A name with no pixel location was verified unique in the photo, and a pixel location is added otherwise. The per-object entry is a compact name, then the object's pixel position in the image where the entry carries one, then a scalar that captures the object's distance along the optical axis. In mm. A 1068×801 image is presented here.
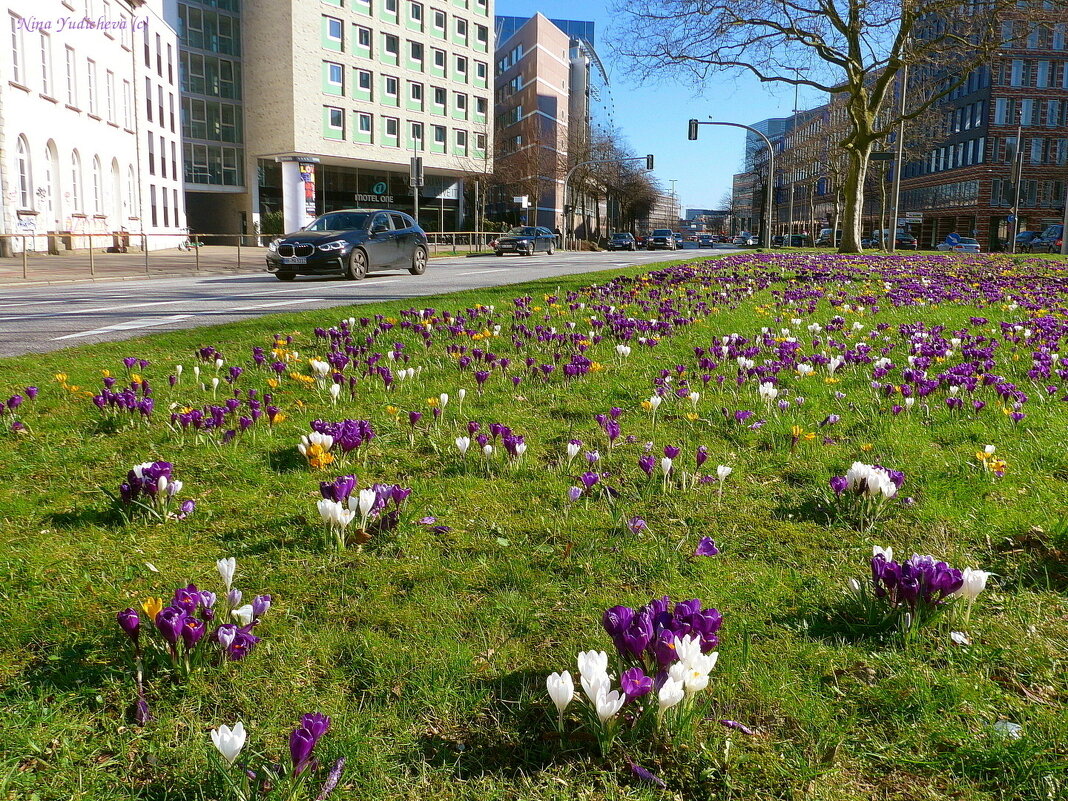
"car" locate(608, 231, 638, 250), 67688
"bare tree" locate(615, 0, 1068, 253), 25344
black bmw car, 19672
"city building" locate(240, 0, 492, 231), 55375
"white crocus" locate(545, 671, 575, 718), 1861
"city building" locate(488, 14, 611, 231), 76125
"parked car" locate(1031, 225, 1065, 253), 53938
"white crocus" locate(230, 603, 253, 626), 2252
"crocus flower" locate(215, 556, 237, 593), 2428
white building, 29031
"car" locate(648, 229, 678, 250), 69750
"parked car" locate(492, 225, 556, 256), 44562
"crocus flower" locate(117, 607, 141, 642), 2125
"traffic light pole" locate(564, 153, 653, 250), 57938
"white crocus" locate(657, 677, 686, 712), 1828
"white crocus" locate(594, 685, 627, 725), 1825
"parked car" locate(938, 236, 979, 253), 56562
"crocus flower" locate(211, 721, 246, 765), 1685
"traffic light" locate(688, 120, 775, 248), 43828
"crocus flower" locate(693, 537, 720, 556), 2763
